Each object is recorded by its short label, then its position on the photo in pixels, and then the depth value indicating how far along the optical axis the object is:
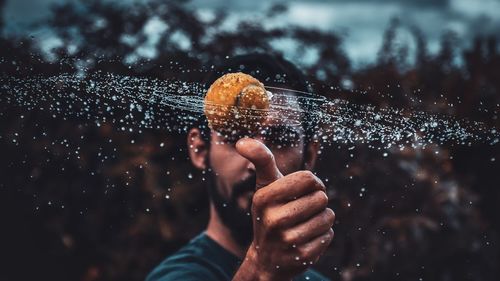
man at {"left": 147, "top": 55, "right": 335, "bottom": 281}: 1.03
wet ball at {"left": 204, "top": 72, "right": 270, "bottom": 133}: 1.18
